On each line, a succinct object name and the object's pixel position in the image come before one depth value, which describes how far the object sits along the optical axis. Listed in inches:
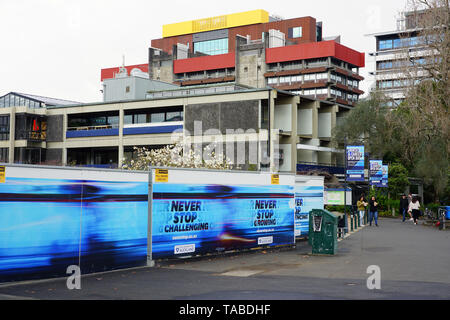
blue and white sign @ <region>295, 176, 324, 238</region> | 809.5
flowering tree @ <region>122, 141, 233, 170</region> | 1887.3
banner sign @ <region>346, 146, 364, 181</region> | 1045.2
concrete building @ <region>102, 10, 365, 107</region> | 4015.8
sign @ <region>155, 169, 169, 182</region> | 553.3
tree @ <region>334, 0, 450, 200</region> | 1417.3
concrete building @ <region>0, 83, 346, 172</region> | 2236.7
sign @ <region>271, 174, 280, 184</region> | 725.3
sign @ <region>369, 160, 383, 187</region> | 1605.6
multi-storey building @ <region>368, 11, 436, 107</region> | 1495.3
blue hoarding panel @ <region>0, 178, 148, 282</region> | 433.1
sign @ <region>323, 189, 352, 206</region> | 1179.3
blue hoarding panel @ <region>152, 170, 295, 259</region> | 561.3
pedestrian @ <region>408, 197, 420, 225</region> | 1385.3
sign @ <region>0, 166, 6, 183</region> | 427.2
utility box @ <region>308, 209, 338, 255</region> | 665.0
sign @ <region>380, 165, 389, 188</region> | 1680.6
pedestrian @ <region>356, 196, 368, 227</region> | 1373.4
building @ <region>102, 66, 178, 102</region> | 2797.7
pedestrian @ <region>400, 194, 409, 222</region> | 1485.0
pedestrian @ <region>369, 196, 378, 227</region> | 1246.3
